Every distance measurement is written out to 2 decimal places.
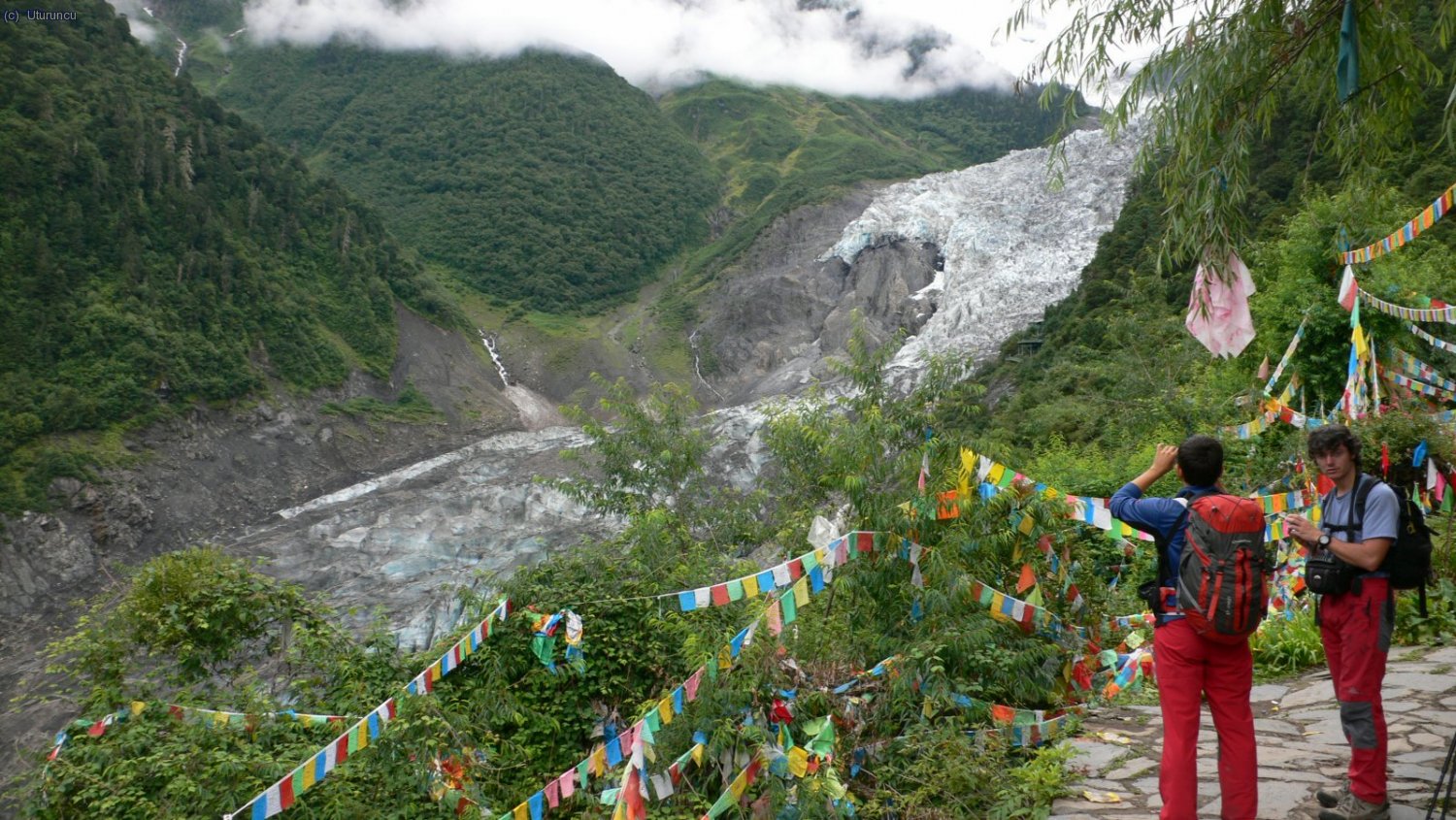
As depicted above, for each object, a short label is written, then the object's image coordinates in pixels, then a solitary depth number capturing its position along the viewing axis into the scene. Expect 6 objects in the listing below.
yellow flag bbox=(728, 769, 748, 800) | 4.09
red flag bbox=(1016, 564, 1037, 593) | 5.33
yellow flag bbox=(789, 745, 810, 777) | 4.12
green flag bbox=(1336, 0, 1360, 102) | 3.56
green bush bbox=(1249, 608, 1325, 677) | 5.48
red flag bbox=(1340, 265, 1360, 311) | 10.62
